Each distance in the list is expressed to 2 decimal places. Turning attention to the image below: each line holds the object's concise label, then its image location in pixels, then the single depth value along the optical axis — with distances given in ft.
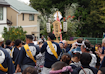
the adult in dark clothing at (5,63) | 13.34
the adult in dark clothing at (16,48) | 18.57
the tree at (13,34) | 49.73
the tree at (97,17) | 77.03
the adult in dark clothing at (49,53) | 16.67
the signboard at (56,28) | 36.85
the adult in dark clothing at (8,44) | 21.19
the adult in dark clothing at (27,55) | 16.14
